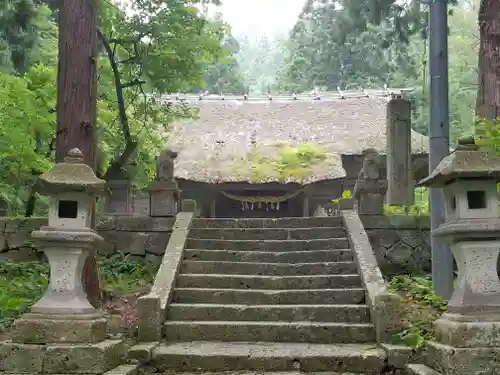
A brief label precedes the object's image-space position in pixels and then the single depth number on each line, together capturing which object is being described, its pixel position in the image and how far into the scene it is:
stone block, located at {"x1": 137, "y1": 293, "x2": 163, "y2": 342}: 5.84
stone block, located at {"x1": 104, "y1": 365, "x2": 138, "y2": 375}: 4.63
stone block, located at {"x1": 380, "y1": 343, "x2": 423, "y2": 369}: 5.25
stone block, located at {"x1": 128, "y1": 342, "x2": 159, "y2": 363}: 5.35
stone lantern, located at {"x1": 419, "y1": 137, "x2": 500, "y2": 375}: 4.07
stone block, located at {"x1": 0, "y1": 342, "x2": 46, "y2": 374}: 4.54
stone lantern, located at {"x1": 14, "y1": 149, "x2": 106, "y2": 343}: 4.61
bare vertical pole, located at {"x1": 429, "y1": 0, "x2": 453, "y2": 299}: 6.42
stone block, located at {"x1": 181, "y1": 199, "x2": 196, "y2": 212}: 8.70
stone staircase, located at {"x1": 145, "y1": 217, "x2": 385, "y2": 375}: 5.35
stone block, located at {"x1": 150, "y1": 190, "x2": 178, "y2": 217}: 8.52
